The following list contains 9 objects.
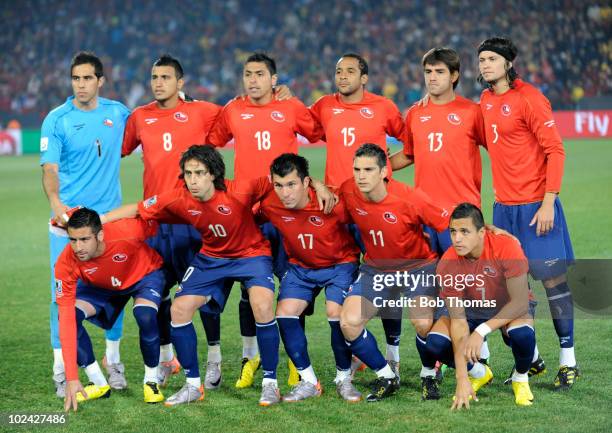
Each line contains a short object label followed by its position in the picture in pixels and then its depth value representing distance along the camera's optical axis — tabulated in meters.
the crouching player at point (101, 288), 11.56
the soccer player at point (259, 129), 13.26
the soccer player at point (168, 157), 13.24
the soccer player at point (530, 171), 12.19
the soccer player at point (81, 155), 13.02
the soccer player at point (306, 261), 11.73
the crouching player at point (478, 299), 11.08
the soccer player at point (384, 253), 11.62
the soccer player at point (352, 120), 13.14
